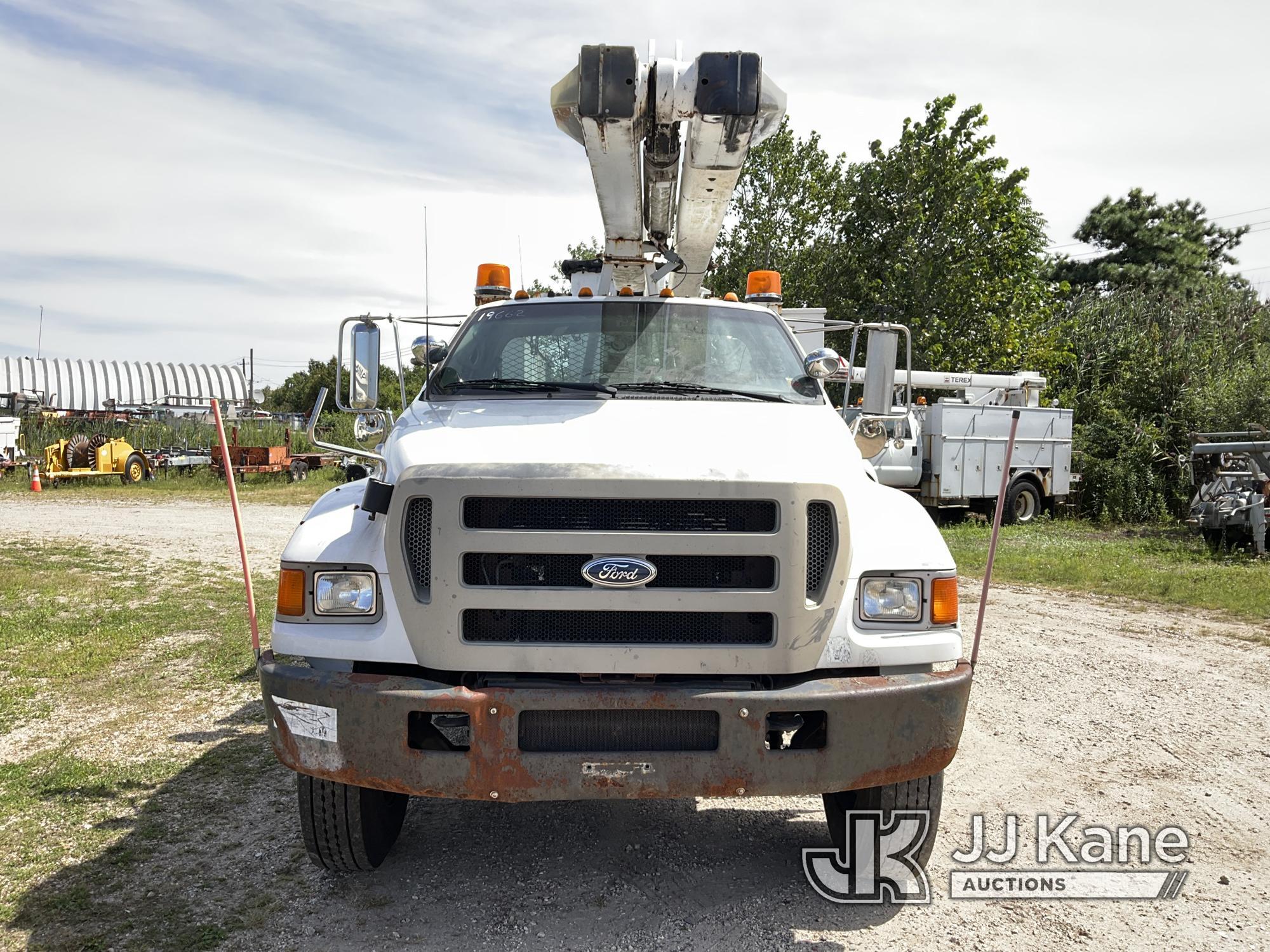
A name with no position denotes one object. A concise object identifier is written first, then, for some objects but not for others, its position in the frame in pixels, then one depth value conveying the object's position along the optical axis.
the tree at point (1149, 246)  40.38
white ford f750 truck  3.18
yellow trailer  26.25
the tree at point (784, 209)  29.97
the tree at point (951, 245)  24.61
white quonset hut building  52.58
